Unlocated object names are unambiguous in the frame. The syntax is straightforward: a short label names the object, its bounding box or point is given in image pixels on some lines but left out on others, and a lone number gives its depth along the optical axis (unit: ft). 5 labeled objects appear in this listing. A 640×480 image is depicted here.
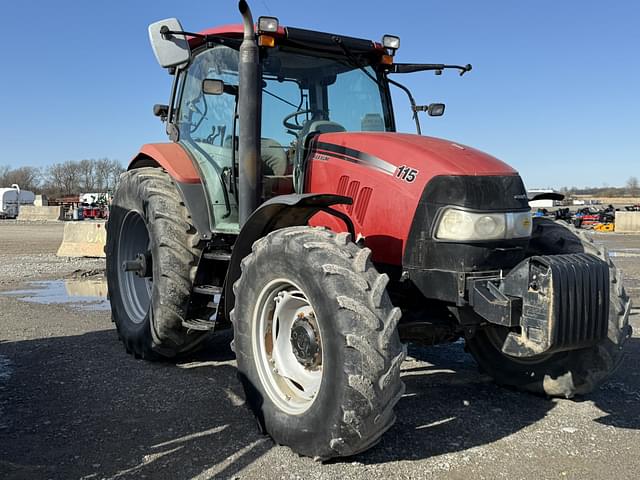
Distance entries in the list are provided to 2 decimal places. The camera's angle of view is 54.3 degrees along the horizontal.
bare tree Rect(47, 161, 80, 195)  346.95
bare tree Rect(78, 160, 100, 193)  344.90
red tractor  10.94
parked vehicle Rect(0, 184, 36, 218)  160.86
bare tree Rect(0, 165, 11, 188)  350.84
